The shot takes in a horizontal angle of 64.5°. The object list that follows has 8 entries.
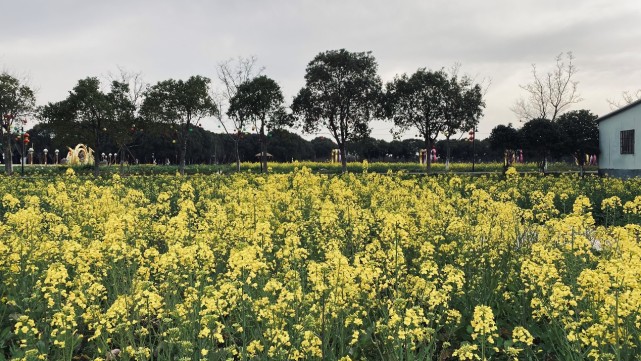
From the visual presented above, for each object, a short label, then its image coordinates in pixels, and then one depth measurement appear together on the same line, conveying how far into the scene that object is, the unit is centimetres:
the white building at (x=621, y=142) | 3145
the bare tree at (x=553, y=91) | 6238
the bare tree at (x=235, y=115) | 4951
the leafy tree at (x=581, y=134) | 3722
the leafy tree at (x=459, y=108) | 4922
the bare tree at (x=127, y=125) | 4322
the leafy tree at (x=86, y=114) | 3922
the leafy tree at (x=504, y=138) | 4003
